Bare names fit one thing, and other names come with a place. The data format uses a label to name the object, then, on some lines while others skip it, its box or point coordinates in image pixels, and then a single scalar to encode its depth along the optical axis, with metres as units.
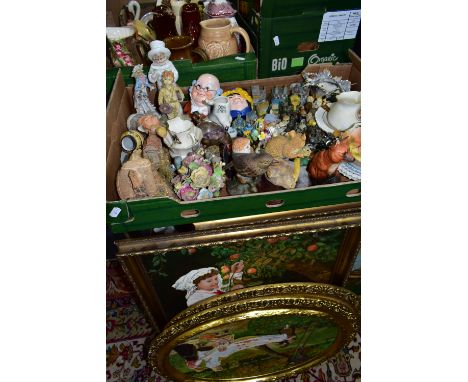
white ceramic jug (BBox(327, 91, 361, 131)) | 0.92
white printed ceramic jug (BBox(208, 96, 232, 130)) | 1.02
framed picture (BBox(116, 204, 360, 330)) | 0.91
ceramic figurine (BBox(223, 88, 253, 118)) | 1.07
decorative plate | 0.99
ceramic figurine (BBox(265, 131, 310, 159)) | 0.94
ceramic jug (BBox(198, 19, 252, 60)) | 1.16
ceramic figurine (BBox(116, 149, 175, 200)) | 0.85
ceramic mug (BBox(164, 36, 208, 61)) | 1.16
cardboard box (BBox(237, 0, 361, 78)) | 1.10
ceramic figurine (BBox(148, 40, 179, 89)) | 1.05
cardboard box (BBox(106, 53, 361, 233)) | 0.82
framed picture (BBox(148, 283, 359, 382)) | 1.11
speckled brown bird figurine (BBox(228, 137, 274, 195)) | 0.90
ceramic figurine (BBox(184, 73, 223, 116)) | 1.03
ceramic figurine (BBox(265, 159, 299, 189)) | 0.91
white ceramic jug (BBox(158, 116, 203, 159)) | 0.91
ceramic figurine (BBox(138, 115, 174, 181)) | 0.91
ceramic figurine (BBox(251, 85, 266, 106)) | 1.12
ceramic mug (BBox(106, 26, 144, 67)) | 1.21
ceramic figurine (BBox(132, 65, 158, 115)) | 1.06
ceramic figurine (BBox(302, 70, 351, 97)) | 1.08
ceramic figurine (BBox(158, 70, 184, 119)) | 0.97
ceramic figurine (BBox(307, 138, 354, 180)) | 0.89
